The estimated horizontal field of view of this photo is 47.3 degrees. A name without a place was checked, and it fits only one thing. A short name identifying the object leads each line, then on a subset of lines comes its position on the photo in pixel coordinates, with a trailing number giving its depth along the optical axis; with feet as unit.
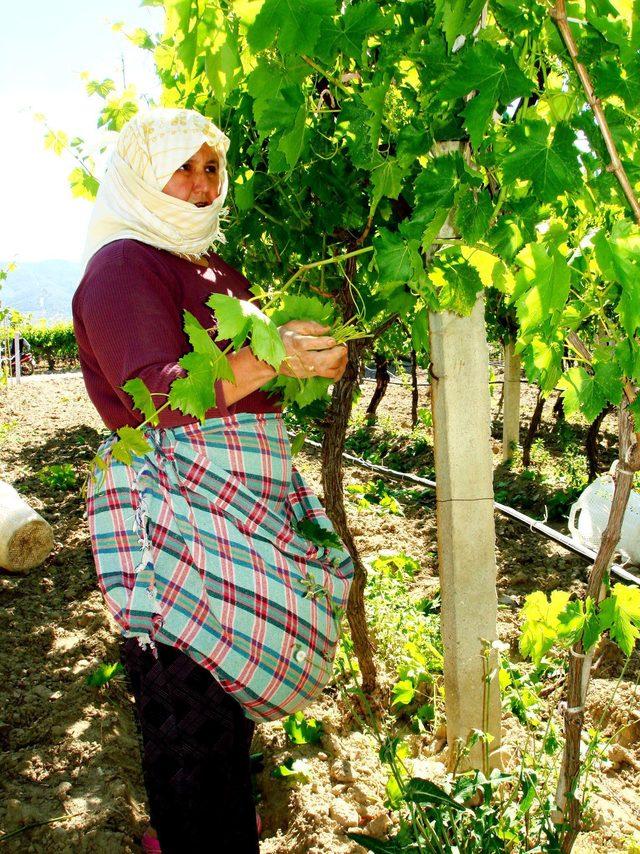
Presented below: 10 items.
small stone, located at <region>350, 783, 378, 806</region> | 7.28
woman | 4.83
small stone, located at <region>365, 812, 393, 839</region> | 6.65
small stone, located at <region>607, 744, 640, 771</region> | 7.81
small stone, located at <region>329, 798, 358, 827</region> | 6.89
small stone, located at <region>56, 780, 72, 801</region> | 7.53
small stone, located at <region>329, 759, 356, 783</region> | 7.67
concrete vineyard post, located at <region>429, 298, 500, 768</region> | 5.94
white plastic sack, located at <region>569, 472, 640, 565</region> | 12.96
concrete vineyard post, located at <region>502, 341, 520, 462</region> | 21.97
